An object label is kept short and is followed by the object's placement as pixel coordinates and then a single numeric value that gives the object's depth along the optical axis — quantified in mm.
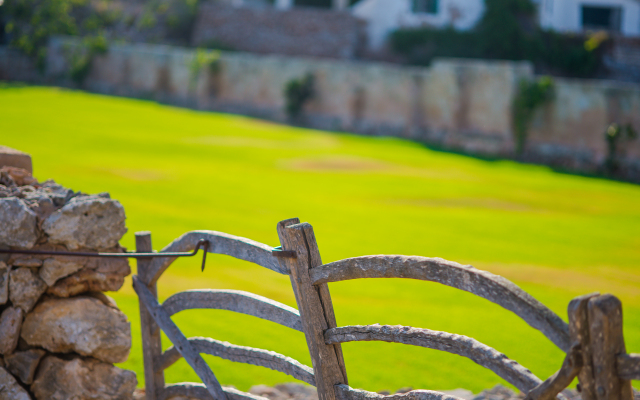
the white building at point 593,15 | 34656
